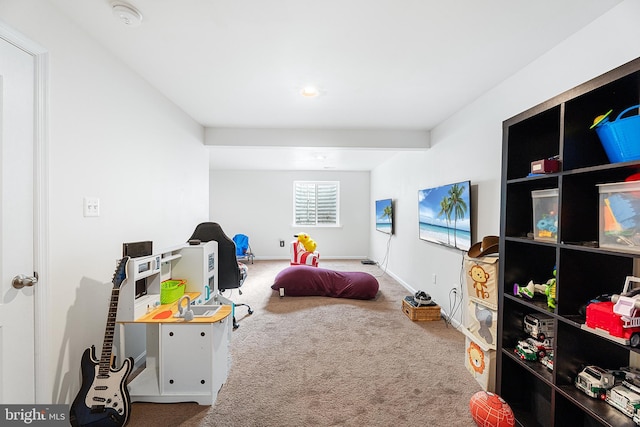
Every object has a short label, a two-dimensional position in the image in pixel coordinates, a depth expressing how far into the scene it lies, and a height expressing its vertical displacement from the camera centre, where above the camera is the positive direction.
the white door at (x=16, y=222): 1.32 -0.07
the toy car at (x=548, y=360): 1.53 -0.82
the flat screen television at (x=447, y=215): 2.77 -0.04
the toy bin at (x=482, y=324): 2.01 -0.86
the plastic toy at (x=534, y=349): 1.62 -0.80
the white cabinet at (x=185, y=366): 1.91 -1.07
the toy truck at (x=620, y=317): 1.09 -0.42
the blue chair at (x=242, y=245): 6.80 -0.86
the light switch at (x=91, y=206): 1.75 +0.01
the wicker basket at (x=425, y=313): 3.31 -1.19
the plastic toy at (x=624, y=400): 1.15 -0.78
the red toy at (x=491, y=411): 1.61 -1.16
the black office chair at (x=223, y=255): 2.98 -0.49
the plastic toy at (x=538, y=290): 1.49 -0.45
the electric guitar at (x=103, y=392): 1.58 -1.04
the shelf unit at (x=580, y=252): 1.25 -0.18
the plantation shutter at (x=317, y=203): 7.54 +0.19
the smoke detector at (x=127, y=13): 1.46 +1.03
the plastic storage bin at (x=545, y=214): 1.51 -0.01
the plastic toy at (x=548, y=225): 1.50 -0.07
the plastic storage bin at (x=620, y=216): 1.11 -0.01
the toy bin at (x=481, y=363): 2.01 -1.14
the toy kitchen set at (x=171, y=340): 1.89 -0.92
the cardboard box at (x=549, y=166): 1.43 +0.24
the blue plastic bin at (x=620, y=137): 1.13 +0.32
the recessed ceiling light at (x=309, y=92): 2.47 +1.06
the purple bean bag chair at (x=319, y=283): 4.14 -1.07
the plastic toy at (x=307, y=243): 5.58 -0.65
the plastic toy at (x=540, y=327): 1.67 -0.68
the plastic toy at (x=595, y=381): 1.27 -0.78
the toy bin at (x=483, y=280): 1.98 -0.50
